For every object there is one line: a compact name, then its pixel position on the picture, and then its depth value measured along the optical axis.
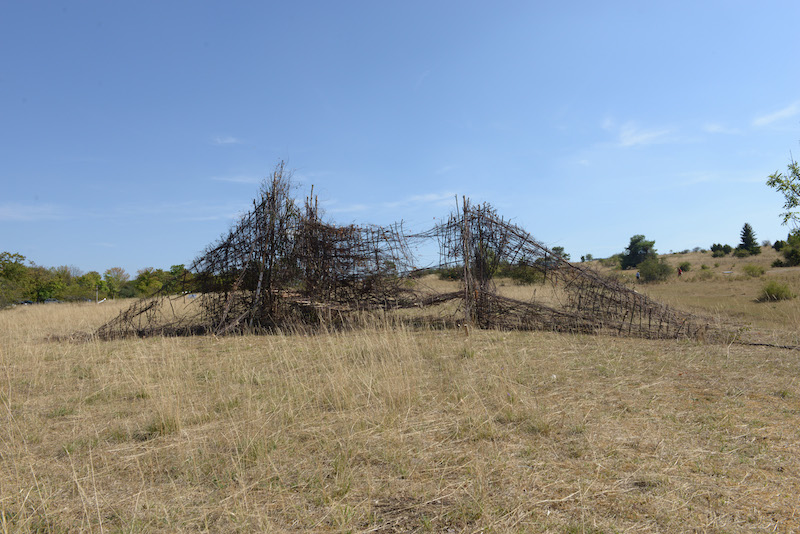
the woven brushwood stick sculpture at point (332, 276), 9.84
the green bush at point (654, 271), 29.56
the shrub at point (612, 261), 43.48
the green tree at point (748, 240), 46.89
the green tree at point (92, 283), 37.28
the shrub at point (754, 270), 26.55
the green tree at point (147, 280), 33.19
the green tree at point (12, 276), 23.69
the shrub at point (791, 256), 30.54
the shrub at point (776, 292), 14.95
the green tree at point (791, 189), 16.29
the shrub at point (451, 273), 10.04
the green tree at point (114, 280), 40.12
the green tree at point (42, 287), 30.80
